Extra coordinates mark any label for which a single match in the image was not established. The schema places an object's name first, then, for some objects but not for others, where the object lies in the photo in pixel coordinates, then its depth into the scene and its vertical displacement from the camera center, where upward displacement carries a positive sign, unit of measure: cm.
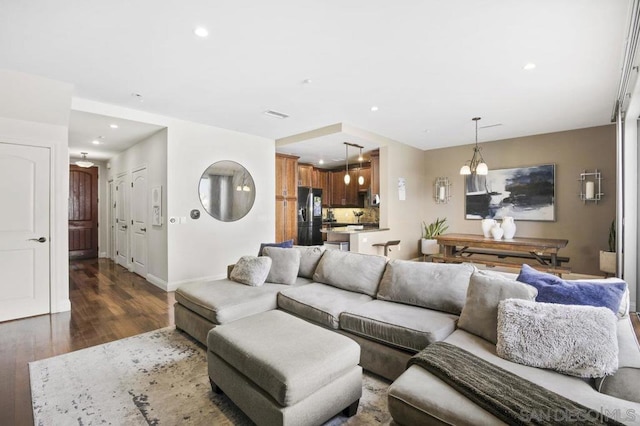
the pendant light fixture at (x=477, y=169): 489 +72
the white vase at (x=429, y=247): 703 -81
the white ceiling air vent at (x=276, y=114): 448 +152
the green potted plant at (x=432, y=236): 706 -55
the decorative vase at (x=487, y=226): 536 -25
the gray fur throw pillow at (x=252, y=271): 335 -64
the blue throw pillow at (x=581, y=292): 185 -51
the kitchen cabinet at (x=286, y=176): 688 +88
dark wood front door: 763 +5
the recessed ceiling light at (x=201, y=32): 245 +150
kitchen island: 551 -49
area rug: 189 -126
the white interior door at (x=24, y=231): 356 -19
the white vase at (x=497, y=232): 522 -35
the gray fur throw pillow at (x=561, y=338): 153 -68
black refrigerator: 746 -6
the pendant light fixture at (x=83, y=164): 666 +113
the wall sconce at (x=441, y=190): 717 +53
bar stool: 592 -62
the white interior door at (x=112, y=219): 741 -11
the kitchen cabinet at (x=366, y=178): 846 +98
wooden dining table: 462 -74
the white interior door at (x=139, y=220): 557 -11
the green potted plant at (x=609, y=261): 442 -74
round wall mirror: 528 +43
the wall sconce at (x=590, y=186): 530 +45
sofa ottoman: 160 -91
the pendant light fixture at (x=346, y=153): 624 +140
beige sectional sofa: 141 -83
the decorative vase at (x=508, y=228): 519 -29
